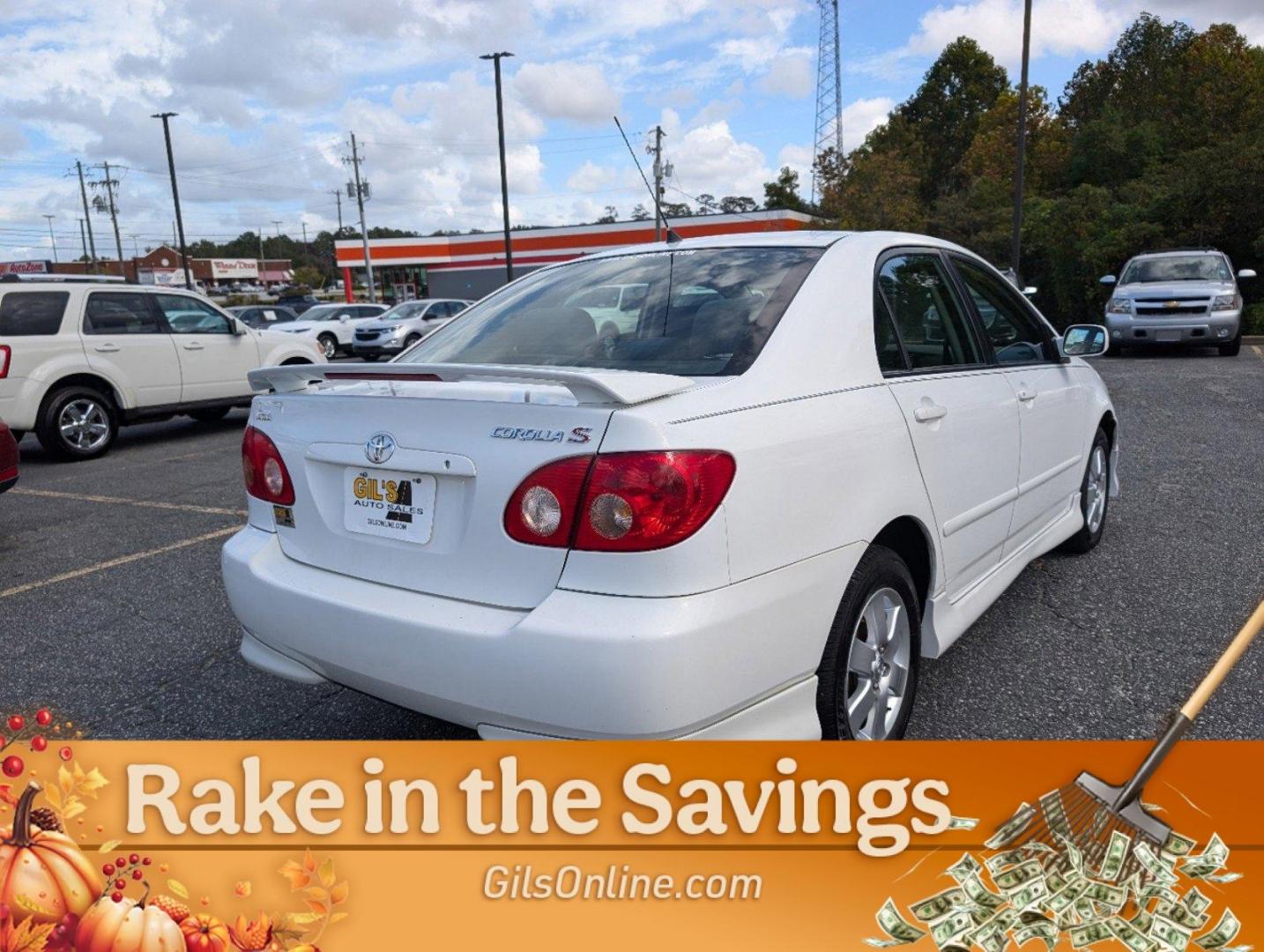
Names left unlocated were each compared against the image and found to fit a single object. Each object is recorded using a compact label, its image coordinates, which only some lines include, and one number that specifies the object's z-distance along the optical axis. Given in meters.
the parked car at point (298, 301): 36.55
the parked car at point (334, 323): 24.08
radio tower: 49.70
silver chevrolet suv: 14.12
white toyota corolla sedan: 1.96
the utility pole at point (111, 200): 73.19
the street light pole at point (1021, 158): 20.39
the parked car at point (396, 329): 22.97
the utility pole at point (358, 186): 55.88
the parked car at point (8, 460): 5.61
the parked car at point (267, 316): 27.41
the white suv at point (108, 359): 8.78
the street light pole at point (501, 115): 30.25
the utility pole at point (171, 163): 37.50
